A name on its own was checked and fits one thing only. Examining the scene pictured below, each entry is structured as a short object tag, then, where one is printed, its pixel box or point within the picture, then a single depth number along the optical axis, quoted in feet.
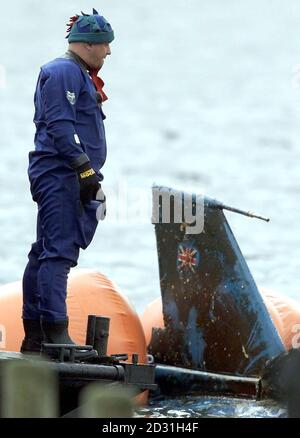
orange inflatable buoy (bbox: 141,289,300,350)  67.97
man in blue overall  56.18
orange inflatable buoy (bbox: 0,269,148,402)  65.98
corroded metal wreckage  64.59
